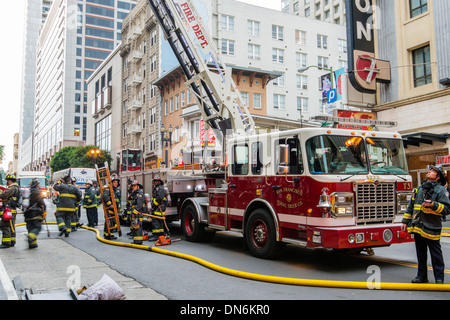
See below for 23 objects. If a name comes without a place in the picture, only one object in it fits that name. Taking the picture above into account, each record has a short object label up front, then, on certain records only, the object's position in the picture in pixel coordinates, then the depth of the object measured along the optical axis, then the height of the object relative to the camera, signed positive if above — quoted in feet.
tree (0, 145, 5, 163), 247.29 +20.01
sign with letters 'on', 68.59 +21.52
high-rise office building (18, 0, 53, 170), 486.38 +148.10
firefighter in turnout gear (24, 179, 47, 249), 31.94 -2.46
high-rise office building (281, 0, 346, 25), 186.70 +84.04
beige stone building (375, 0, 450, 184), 60.29 +16.29
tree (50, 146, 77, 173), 225.15 +14.21
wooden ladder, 36.47 -2.51
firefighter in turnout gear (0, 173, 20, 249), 31.73 -1.68
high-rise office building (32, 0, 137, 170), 304.50 +103.37
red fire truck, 22.25 -0.62
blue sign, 73.41 +15.37
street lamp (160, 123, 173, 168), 87.38 +9.90
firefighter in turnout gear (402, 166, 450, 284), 18.81 -1.93
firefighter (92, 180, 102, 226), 49.20 -1.02
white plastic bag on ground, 14.98 -4.05
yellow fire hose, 18.49 -4.78
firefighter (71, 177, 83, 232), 44.09 -4.18
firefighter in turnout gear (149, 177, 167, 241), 33.86 -2.27
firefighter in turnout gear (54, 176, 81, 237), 39.55 -2.13
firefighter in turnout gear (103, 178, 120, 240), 36.76 -2.30
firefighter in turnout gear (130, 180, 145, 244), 32.32 -2.37
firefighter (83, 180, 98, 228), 48.14 -2.40
